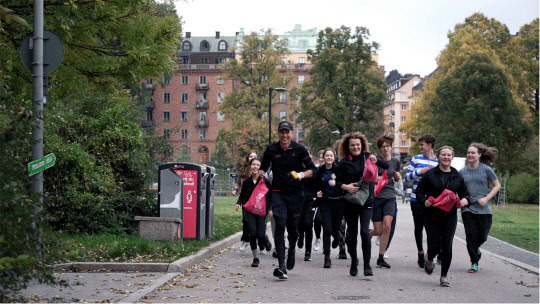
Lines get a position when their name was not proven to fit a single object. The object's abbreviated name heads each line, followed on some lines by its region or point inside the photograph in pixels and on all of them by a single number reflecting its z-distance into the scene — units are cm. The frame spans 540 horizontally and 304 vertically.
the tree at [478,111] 5600
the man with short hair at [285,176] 981
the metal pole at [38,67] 1013
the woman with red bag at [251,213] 1116
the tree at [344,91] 6588
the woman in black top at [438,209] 904
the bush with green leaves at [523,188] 5219
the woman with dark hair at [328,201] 1087
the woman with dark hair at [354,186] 995
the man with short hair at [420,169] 1092
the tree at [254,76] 7038
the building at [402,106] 14025
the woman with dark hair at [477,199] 1053
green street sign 941
